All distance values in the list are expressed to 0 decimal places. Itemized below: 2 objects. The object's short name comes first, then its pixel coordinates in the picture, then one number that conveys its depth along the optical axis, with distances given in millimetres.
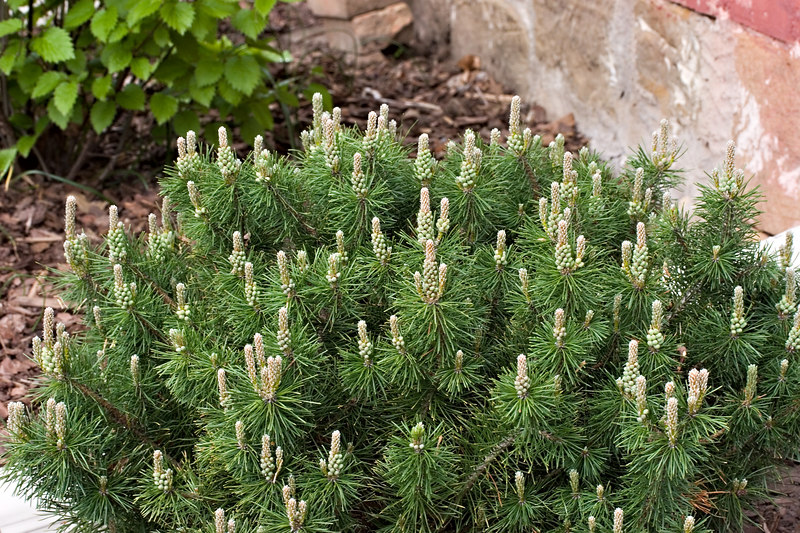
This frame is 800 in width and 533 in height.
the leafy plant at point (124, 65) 3251
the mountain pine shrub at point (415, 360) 2317
